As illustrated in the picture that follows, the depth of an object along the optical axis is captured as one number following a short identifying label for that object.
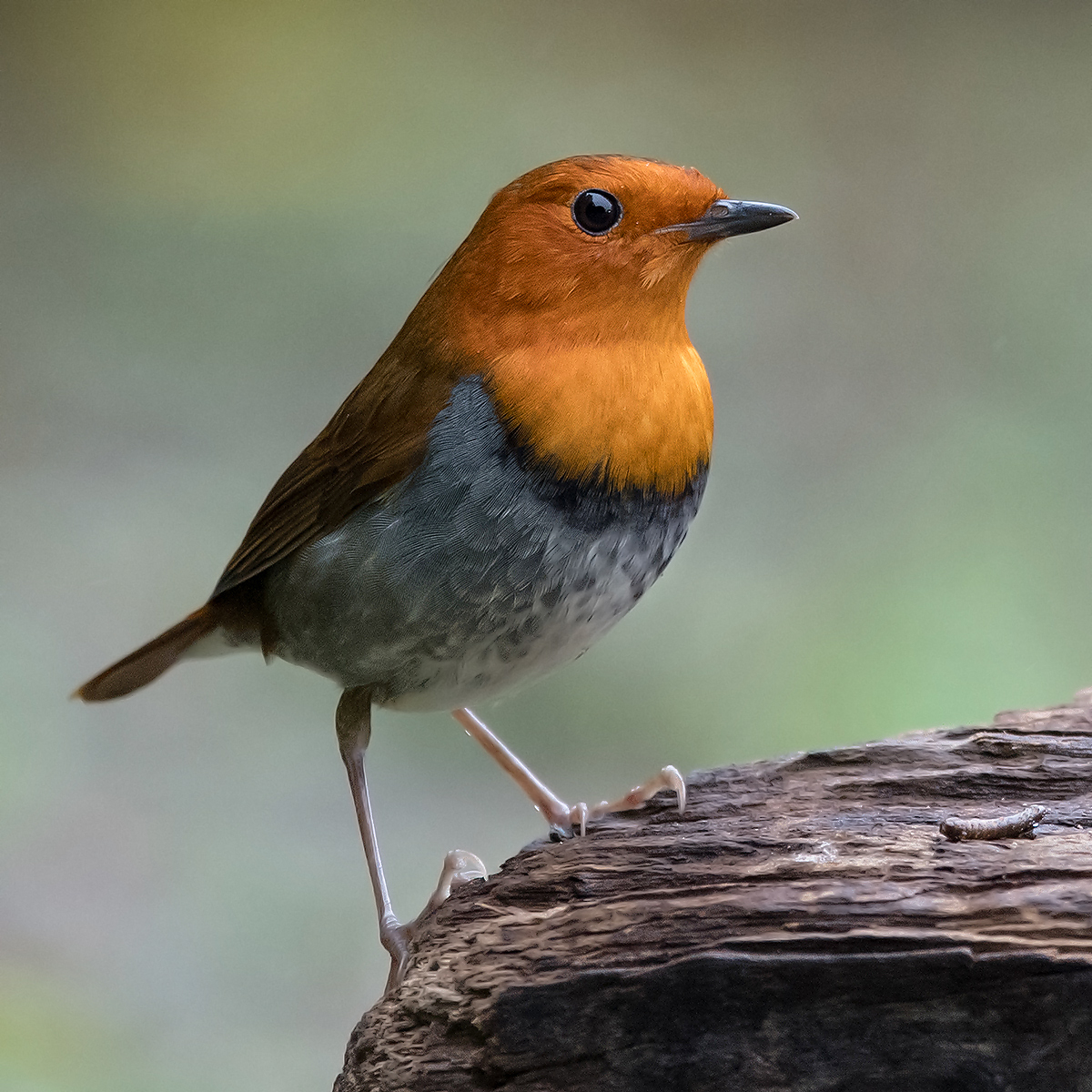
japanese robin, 5.13
